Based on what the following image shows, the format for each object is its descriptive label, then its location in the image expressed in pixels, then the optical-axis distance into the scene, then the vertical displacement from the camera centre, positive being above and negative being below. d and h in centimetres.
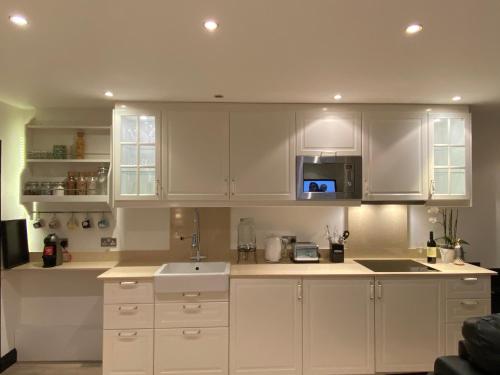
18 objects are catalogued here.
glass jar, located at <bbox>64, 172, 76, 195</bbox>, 302 +5
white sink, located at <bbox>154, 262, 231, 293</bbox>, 262 -73
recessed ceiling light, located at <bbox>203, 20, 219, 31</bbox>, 158 +81
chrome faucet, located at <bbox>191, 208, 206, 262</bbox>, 313 -45
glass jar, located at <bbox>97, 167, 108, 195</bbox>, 307 +8
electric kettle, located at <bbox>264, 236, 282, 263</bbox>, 312 -55
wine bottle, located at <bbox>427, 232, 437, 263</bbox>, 310 -56
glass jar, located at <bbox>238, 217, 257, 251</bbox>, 324 -40
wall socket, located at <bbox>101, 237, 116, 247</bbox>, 322 -49
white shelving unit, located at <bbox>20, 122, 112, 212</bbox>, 308 +34
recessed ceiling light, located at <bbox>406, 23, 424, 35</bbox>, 160 +81
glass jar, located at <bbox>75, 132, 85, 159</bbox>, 310 +43
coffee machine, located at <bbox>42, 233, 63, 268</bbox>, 294 -55
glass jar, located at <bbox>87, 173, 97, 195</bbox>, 305 +5
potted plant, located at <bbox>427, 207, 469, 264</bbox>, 332 -31
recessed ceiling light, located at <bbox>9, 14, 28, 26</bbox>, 153 +81
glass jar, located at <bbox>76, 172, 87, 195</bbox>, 303 +4
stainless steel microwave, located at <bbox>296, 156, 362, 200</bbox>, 297 +13
